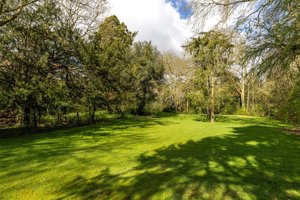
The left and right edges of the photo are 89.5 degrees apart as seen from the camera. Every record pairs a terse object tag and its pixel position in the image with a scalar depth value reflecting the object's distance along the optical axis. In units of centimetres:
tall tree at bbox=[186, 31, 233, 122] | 1384
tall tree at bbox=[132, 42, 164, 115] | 1685
